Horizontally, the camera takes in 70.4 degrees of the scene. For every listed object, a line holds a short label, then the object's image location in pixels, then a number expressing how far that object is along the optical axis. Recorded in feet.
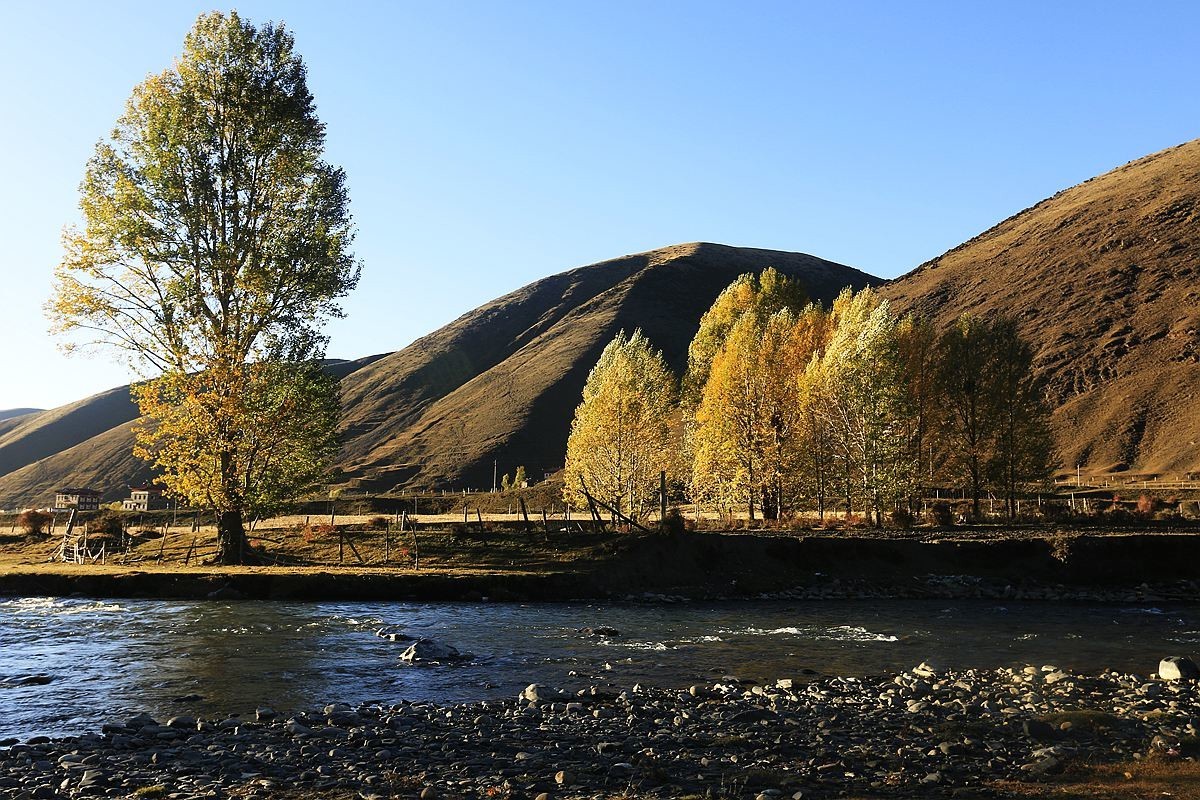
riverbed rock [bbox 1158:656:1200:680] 74.79
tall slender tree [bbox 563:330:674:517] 245.65
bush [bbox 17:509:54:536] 224.74
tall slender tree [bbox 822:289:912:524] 204.95
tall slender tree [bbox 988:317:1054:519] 242.99
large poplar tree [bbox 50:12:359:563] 143.13
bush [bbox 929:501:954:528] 211.61
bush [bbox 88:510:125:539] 204.03
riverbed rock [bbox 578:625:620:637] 101.90
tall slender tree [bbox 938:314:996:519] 245.04
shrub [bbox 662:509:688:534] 160.15
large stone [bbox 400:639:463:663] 84.02
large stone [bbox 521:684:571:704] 65.10
